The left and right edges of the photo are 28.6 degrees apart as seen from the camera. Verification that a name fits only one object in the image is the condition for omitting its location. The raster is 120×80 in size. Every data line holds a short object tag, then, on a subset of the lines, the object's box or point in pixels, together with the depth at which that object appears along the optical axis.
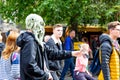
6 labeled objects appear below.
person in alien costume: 2.73
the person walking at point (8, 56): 3.91
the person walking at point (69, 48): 7.68
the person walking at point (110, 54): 3.48
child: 4.74
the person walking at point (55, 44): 4.32
